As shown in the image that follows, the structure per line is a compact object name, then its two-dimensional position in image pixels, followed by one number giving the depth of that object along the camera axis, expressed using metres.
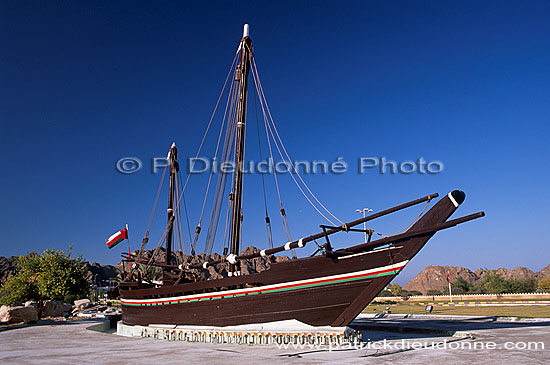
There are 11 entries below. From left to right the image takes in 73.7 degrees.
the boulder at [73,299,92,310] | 48.62
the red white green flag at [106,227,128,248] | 28.77
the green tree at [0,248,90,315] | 34.81
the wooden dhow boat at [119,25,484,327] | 13.58
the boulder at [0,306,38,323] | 28.31
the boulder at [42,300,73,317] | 36.47
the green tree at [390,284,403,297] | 75.38
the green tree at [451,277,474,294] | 69.94
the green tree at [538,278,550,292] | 57.43
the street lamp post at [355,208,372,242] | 34.02
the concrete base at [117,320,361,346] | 13.77
